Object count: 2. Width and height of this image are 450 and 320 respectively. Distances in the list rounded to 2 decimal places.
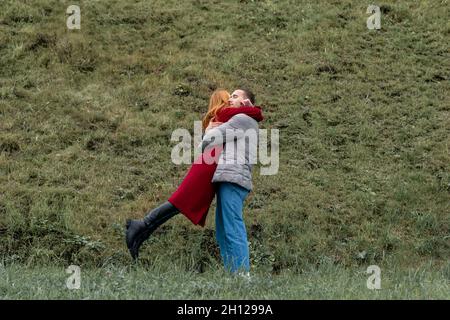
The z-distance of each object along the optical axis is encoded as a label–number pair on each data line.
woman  11.83
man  11.51
